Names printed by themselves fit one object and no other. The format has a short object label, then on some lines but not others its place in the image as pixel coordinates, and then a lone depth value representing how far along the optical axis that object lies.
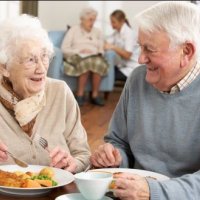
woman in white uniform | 7.26
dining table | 1.97
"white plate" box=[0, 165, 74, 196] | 1.97
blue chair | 6.73
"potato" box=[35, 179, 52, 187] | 2.03
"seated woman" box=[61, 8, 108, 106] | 6.88
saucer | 1.89
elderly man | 2.15
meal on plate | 1.99
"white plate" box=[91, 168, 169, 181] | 2.11
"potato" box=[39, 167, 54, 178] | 2.15
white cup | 1.73
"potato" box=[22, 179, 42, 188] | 1.98
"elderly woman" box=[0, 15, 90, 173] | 2.58
